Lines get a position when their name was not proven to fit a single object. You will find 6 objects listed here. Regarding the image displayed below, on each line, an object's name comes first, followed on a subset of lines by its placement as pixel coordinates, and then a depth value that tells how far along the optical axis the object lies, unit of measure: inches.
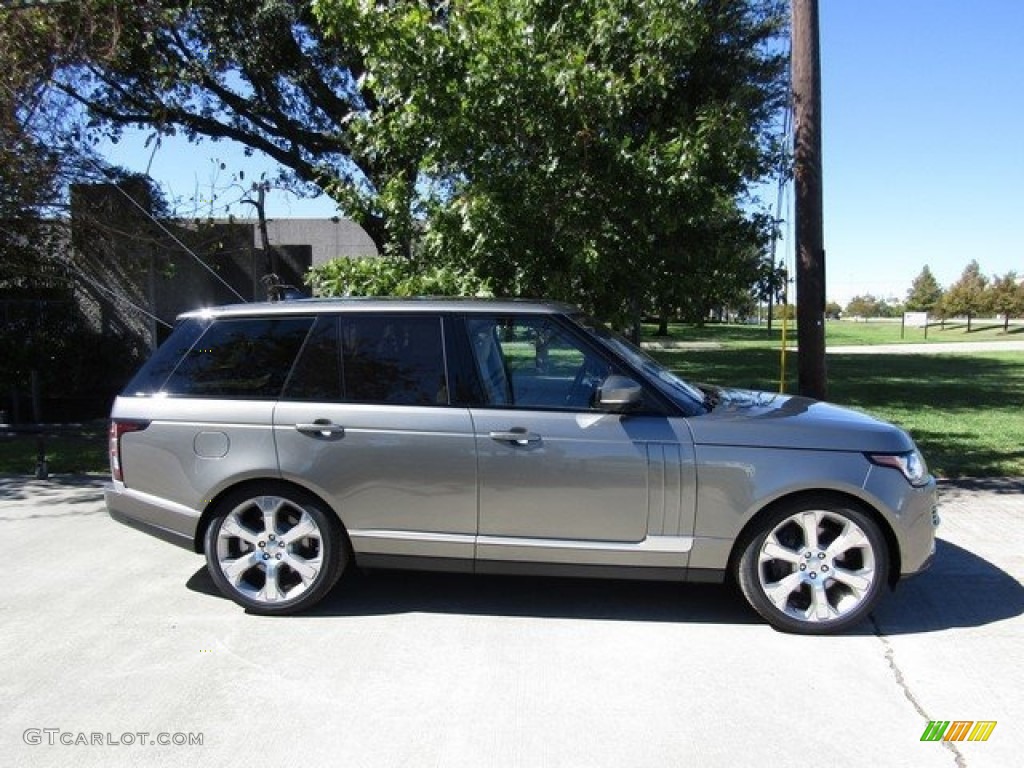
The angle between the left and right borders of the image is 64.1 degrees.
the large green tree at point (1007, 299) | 2304.4
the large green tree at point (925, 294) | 3532.5
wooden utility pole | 291.9
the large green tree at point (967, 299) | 2477.9
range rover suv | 168.4
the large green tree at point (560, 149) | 262.5
